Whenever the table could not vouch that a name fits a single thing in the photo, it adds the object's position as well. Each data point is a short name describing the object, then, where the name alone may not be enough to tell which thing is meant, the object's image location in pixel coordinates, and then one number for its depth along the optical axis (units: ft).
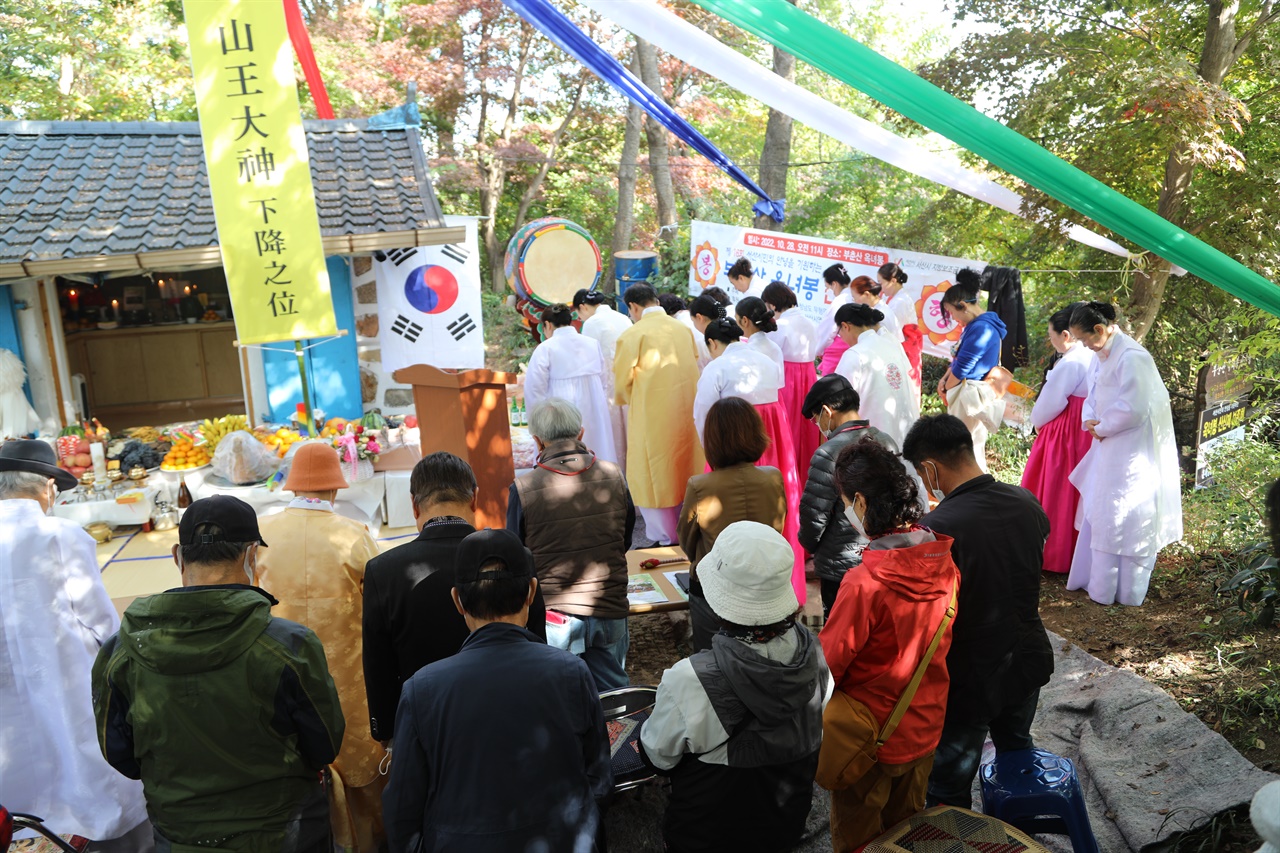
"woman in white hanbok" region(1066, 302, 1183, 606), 17.12
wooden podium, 17.75
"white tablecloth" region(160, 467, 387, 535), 22.34
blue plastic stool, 9.88
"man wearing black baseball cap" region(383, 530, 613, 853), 6.94
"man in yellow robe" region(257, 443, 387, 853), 10.54
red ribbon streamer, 27.18
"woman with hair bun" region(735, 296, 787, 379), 20.20
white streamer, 12.98
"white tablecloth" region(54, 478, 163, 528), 22.22
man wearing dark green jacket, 7.70
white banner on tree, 29.37
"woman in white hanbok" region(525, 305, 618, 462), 23.53
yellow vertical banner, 17.26
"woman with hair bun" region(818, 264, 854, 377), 25.68
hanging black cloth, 27.71
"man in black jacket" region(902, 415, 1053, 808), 9.94
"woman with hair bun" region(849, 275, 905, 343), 25.12
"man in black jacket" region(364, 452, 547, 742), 9.78
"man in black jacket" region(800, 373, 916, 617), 13.21
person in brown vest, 12.17
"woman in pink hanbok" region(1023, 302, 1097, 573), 18.93
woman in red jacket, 8.89
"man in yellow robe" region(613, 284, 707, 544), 21.63
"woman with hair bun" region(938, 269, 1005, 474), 20.62
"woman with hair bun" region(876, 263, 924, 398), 27.81
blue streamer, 17.87
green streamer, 10.20
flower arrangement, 22.85
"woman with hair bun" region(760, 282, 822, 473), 23.95
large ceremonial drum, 32.53
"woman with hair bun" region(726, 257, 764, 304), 29.32
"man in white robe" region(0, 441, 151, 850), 10.89
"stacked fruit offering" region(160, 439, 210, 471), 23.68
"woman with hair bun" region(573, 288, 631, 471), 25.59
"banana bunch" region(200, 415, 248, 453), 24.64
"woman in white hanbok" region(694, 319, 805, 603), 18.81
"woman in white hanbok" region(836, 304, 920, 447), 19.88
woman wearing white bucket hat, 7.80
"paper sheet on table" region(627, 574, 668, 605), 14.94
